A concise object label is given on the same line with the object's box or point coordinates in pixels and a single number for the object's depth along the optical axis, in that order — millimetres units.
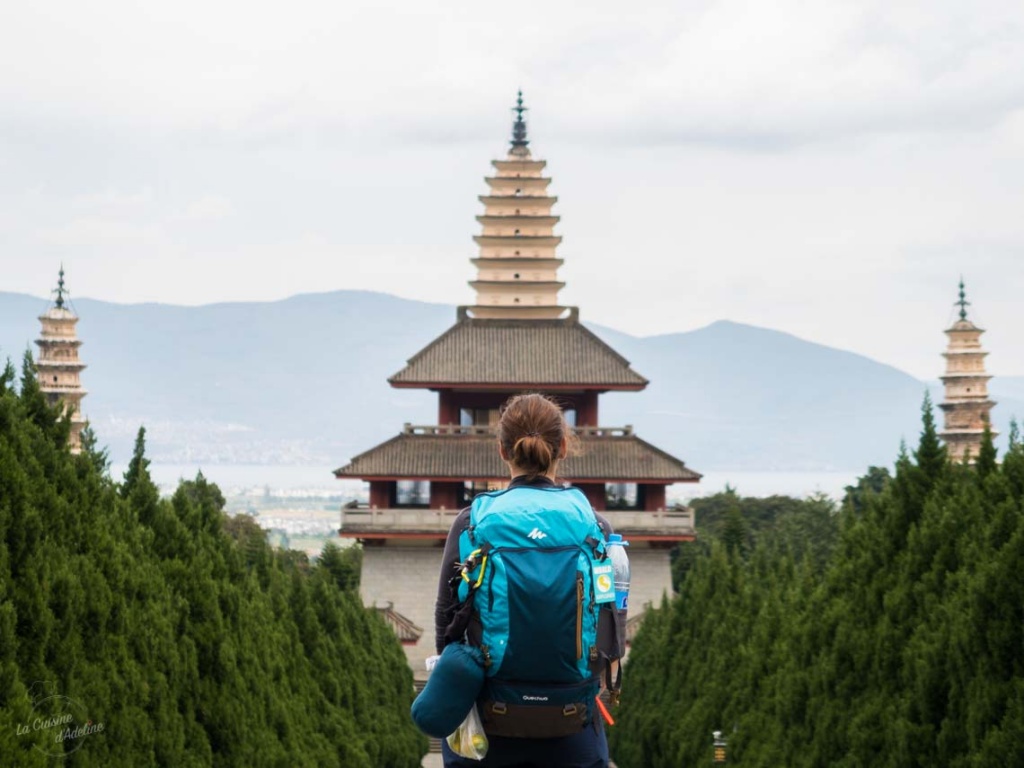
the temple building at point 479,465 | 47688
